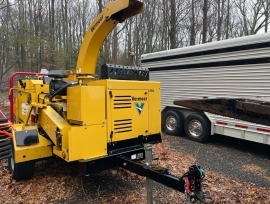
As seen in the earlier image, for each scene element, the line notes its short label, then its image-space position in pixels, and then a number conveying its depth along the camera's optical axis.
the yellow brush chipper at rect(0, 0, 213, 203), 3.36
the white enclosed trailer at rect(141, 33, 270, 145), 6.03
